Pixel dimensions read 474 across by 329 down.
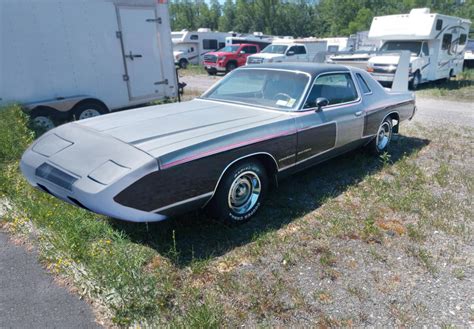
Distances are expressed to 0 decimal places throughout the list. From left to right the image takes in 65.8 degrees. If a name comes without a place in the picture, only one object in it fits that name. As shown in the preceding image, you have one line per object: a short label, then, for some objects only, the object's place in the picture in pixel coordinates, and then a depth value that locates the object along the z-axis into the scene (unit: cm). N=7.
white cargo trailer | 657
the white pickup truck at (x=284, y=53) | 1895
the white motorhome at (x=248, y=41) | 2955
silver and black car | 280
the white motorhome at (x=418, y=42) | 1366
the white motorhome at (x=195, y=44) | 2891
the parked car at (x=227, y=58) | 2180
